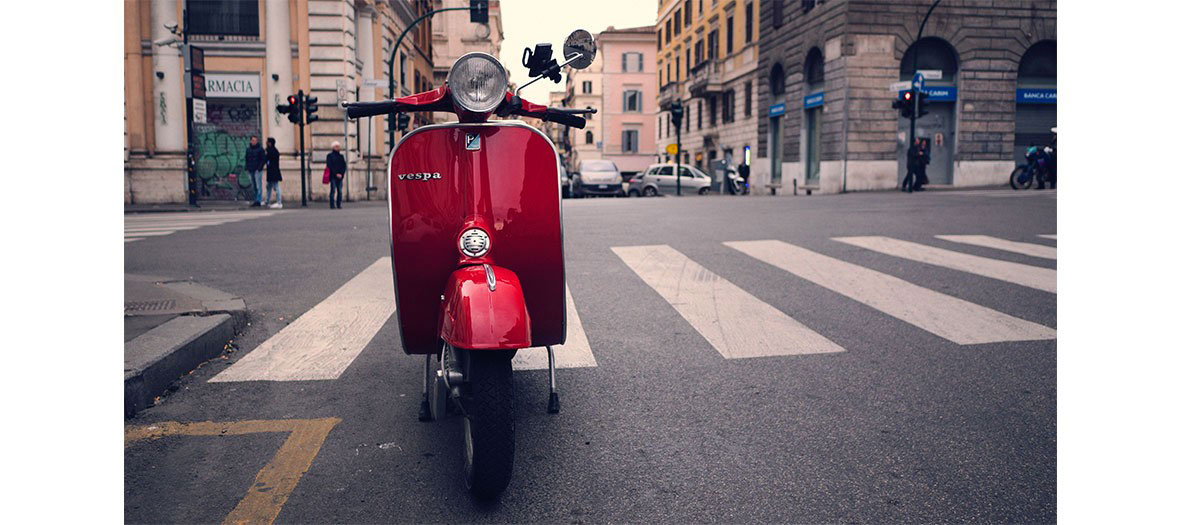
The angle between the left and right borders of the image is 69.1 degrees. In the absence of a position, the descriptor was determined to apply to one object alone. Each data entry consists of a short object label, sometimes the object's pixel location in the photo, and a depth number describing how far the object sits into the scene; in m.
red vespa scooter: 2.73
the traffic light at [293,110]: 19.56
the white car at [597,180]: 30.41
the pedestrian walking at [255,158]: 19.00
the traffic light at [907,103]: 24.34
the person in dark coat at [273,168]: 18.81
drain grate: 4.91
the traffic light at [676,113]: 33.97
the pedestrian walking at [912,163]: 24.94
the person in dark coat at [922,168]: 25.53
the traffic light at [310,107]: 20.19
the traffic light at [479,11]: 22.89
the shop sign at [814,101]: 30.02
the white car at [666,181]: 31.30
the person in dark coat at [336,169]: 18.72
